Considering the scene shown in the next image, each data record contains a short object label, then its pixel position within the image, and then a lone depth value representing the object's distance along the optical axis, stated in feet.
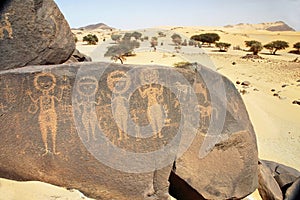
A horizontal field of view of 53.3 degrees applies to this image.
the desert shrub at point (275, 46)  91.45
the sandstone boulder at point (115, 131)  10.70
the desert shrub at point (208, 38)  108.99
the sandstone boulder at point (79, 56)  19.76
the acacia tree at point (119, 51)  52.83
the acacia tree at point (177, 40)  101.32
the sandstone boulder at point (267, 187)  14.92
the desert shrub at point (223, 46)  92.39
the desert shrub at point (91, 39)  106.52
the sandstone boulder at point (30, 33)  11.92
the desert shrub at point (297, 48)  96.27
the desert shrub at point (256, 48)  84.64
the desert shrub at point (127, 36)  107.67
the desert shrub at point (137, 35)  115.12
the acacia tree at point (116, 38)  100.05
